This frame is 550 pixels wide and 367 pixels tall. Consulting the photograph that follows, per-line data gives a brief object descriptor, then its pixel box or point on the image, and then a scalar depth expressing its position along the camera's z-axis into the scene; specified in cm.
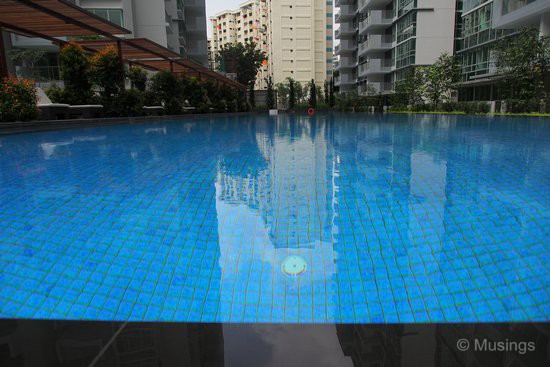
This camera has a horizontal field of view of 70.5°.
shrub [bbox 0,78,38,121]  1089
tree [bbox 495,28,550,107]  2112
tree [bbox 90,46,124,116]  1557
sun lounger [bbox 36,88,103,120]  1386
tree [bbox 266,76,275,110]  5753
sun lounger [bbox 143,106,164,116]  2077
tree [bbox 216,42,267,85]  6875
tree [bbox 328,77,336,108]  5795
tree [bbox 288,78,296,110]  5879
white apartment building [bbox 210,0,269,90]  9549
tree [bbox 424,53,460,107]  2972
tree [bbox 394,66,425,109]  3241
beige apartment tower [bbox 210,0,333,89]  7525
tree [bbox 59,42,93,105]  1475
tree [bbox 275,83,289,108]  7025
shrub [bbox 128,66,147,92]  1886
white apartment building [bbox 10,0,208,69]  3164
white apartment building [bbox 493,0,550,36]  2145
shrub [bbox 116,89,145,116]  1697
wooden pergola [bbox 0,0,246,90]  1206
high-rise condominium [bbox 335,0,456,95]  3569
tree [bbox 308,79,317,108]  5716
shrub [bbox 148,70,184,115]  2071
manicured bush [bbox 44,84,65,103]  1534
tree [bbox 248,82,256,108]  5628
